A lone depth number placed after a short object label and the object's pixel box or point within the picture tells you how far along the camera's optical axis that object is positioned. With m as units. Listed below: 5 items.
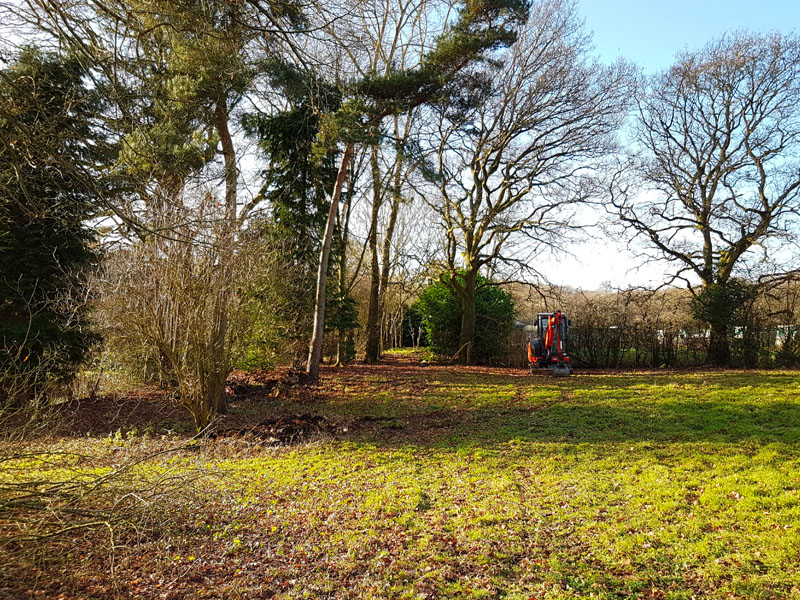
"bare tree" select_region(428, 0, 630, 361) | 14.57
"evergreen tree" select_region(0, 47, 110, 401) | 9.62
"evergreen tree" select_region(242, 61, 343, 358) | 13.48
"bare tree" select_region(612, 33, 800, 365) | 15.35
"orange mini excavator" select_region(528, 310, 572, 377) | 13.55
